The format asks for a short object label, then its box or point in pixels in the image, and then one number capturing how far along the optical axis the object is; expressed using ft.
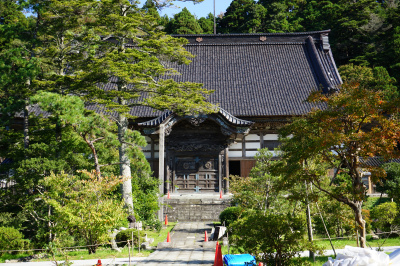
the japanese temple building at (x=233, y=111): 68.13
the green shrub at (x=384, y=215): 47.57
